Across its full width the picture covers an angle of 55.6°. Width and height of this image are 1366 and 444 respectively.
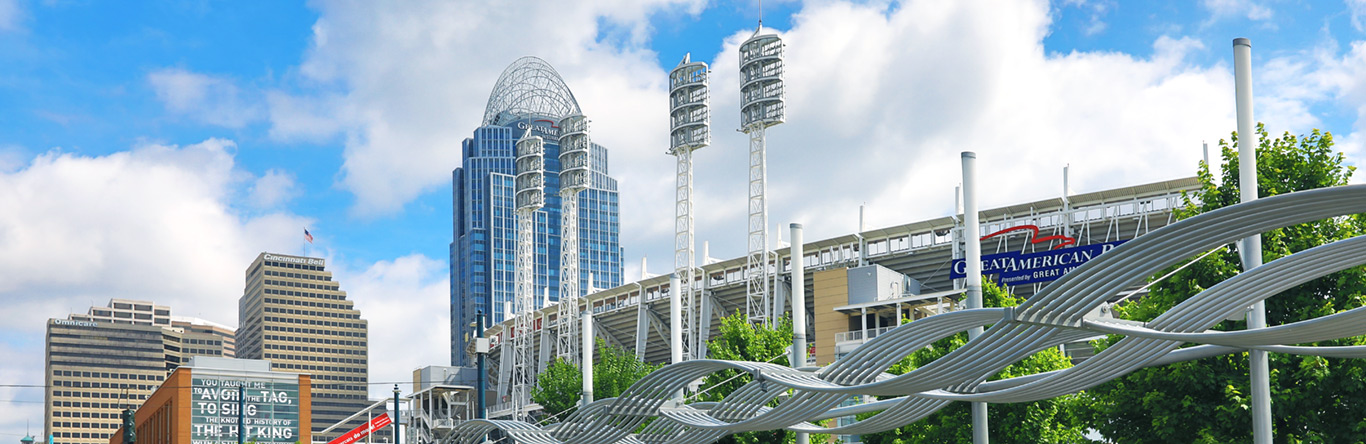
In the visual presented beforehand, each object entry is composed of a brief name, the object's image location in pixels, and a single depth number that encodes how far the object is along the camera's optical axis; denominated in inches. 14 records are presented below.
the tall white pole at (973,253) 845.8
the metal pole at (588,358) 1307.8
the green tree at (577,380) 2121.1
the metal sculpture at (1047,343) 545.6
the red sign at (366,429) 3326.8
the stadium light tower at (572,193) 3885.3
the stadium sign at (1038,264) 2615.7
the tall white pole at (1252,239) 706.8
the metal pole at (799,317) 1064.5
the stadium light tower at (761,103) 3179.1
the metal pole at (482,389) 1514.5
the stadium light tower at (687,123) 3353.8
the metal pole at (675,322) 1344.4
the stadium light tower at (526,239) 4136.3
